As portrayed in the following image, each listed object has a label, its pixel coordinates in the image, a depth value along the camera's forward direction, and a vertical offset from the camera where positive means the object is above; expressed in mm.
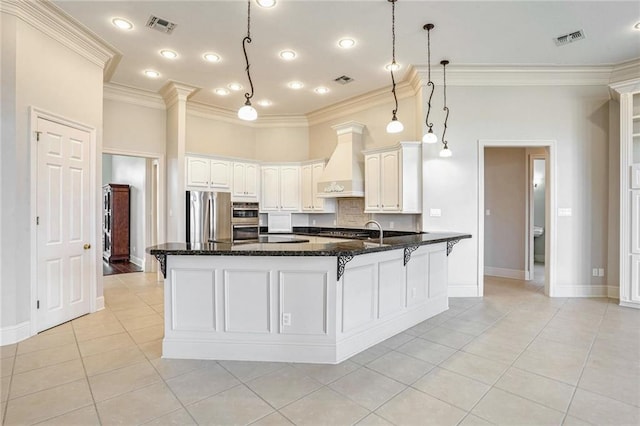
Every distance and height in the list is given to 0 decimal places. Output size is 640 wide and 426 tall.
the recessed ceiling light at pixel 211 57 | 4520 +2157
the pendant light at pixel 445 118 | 4480 +1394
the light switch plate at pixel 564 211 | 4891 +9
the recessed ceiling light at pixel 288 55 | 4441 +2153
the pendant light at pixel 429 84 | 3844 +1880
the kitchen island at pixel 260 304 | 2773 -795
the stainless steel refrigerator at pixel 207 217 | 5777 -105
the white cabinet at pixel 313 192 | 6633 +395
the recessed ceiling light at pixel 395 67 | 4795 +2139
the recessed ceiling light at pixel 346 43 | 4117 +2144
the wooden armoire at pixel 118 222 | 8344 -283
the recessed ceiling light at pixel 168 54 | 4423 +2153
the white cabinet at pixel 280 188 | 6914 +489
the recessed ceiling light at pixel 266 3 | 3336 +2136
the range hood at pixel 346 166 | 5879 +837
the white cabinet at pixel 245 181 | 6496 +614
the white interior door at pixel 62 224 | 3514 -149
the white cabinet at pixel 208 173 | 5910 +704
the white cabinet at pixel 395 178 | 5051 +527
